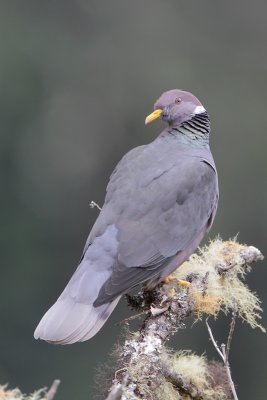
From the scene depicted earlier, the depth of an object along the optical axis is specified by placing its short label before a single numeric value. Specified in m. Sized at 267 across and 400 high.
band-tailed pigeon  7.92
